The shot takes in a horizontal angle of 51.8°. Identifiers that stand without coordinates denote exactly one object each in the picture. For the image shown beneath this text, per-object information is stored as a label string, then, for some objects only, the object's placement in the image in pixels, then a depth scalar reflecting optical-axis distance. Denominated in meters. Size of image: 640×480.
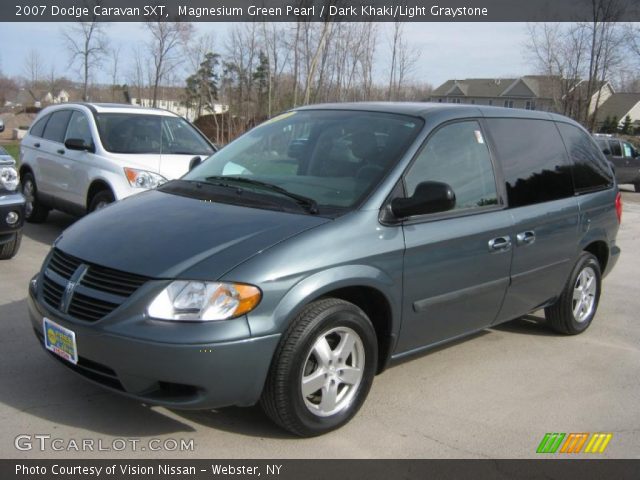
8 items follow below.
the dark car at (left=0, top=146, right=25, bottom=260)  6.64
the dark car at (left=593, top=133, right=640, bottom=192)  22.39
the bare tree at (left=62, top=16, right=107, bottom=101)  25.77
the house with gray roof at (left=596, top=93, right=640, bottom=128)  72.06
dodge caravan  3.13
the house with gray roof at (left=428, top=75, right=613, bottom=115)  68.94
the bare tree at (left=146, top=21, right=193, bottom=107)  25.53
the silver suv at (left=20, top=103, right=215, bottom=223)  7.93
